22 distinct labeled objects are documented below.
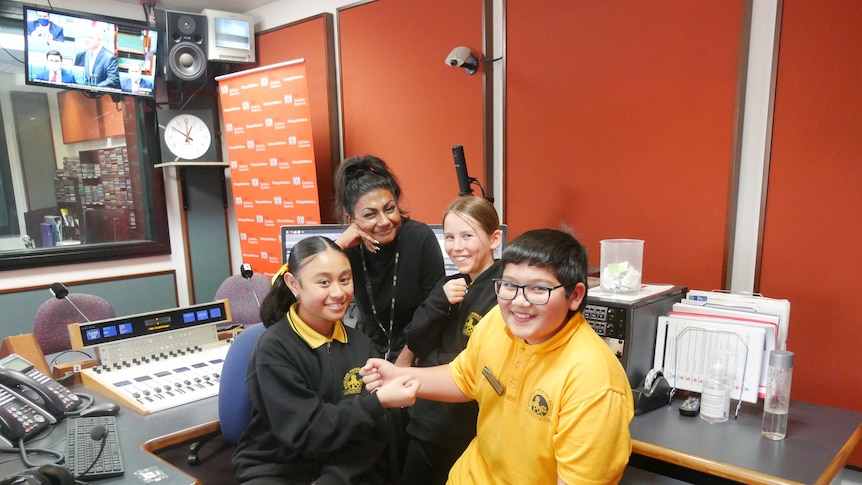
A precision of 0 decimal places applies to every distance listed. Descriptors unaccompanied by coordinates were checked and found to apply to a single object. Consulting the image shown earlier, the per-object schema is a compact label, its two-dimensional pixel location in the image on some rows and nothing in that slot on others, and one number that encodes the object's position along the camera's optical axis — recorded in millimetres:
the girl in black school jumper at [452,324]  1788
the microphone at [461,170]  2912
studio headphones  1166
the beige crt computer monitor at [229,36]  4441
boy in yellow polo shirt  1175
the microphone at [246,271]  2590
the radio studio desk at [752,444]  1405
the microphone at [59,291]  2137
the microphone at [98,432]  1448
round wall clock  4461
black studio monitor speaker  4355
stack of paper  1720
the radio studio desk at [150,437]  1392
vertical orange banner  4059
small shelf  4402
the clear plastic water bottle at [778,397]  1590
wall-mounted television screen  3752
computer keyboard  1381
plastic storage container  2002
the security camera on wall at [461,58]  3078
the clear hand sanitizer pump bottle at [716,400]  1680
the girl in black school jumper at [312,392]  1480
